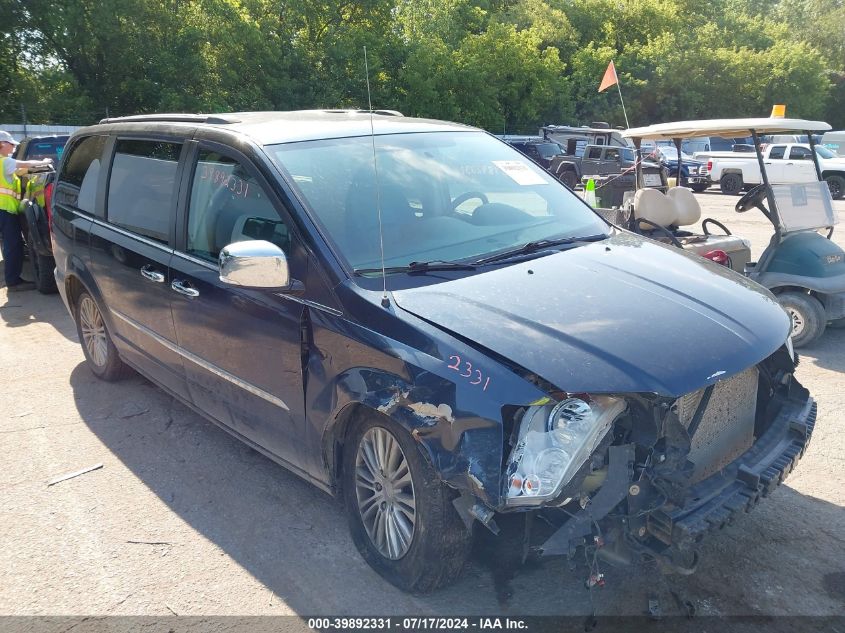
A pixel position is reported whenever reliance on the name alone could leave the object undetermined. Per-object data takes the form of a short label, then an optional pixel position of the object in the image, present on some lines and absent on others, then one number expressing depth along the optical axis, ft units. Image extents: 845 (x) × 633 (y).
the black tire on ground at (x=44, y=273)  29.17
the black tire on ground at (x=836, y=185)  66.02
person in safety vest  28.89
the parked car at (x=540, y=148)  74.08
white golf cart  19.94
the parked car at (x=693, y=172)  75.46
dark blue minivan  8.37
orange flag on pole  21.86
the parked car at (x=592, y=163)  69.62
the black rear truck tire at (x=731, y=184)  73.26
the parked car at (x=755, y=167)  66.08
